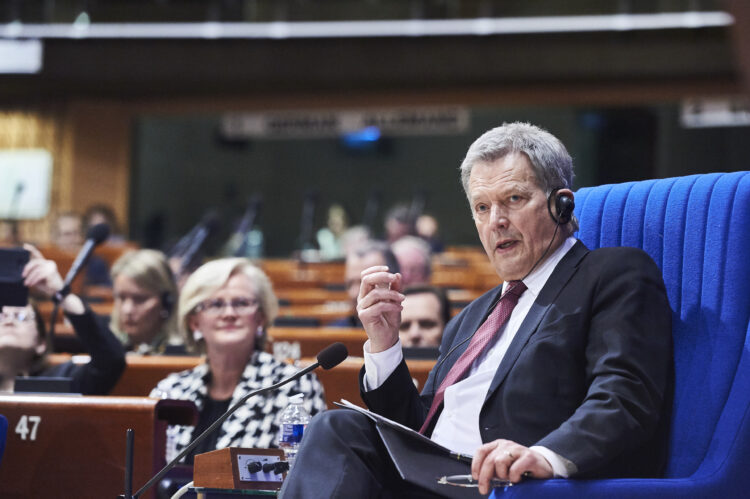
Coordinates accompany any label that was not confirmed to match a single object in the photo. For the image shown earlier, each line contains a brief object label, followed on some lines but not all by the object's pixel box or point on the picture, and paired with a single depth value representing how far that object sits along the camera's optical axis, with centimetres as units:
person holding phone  580
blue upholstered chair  316
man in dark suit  326
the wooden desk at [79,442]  442
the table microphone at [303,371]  368
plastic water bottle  429
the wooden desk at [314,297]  1220
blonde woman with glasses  530
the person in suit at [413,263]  973
